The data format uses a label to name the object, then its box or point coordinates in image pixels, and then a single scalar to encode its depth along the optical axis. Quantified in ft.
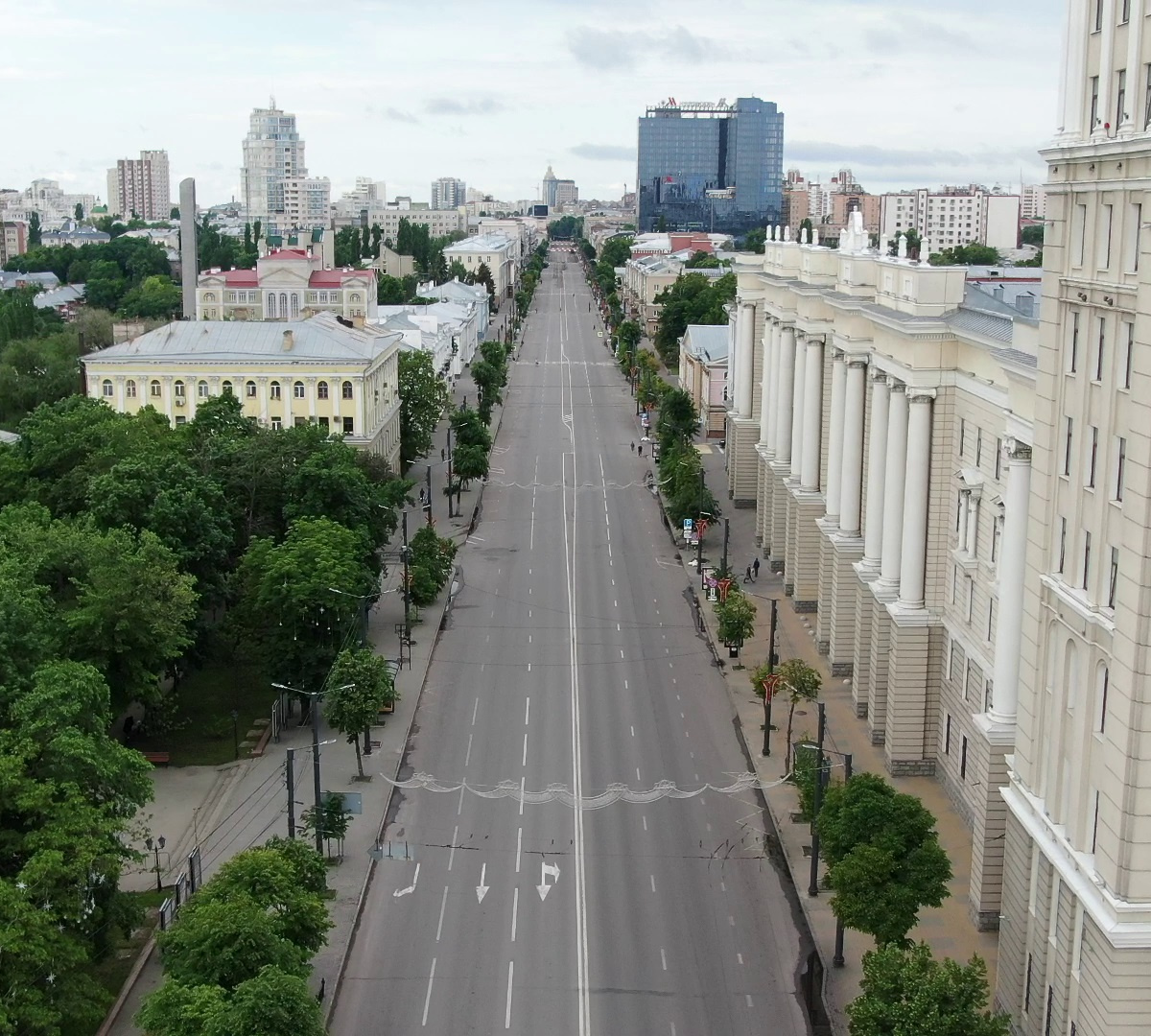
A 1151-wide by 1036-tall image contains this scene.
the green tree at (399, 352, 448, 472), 369.71
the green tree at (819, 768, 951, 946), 123.85
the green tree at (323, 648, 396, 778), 175.11
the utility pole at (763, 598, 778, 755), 183.11
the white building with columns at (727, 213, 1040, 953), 138.92
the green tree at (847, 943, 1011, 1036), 102.63
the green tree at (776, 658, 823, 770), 181.88
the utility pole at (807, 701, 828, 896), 142.31
